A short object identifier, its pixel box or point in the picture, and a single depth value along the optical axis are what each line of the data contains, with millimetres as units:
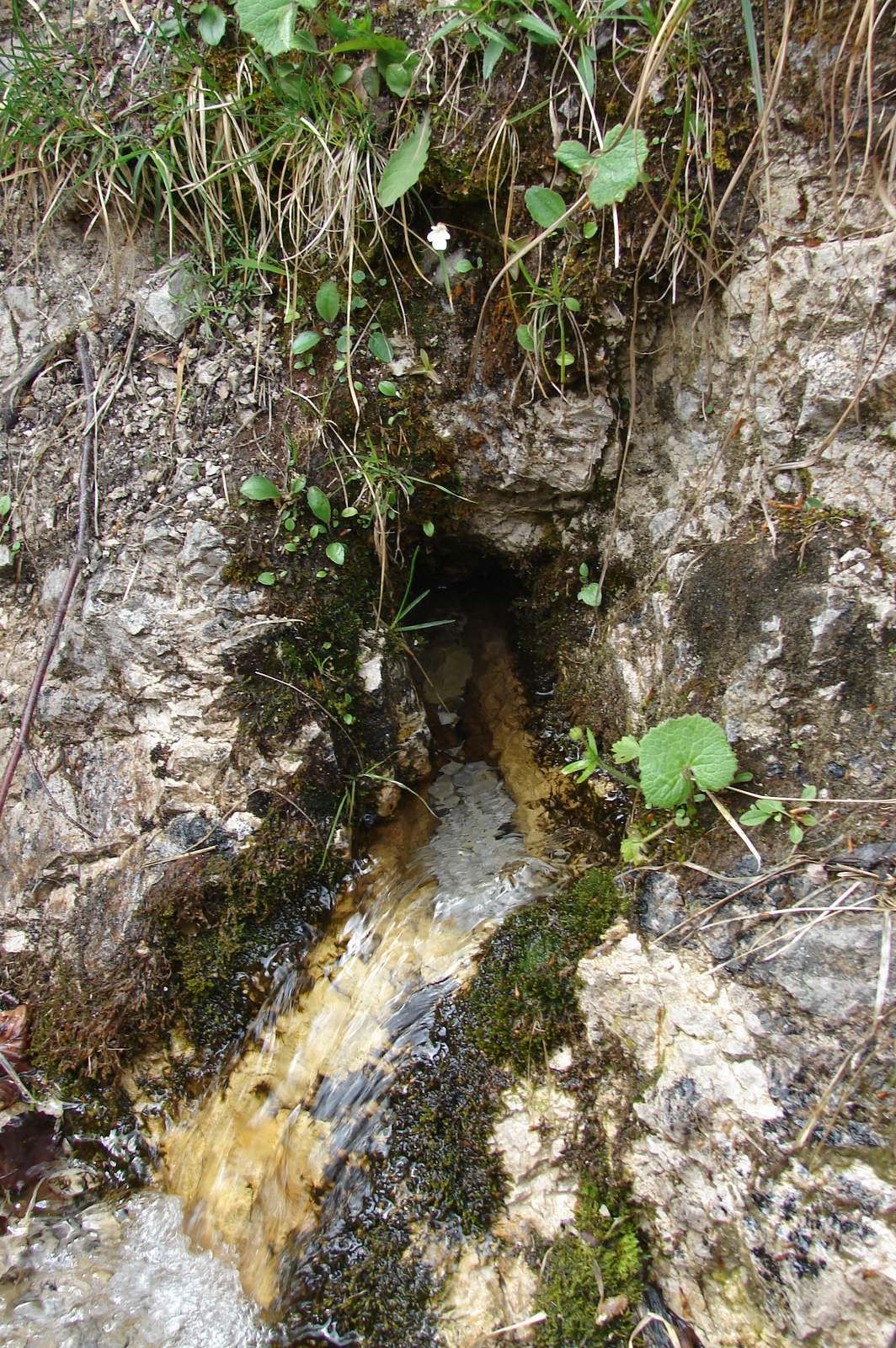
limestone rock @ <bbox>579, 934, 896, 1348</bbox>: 324
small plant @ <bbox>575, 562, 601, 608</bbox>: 513
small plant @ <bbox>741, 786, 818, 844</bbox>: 396
